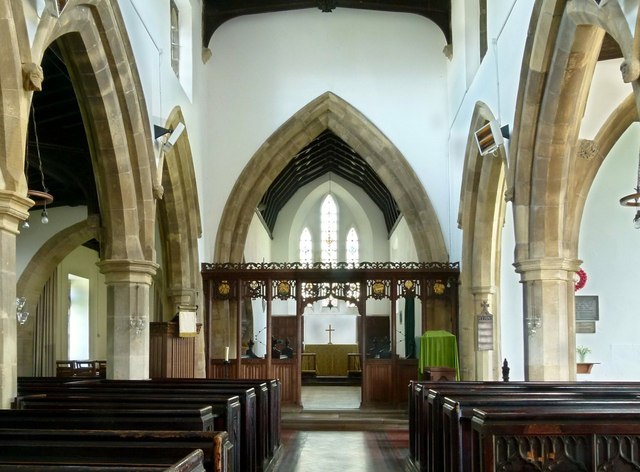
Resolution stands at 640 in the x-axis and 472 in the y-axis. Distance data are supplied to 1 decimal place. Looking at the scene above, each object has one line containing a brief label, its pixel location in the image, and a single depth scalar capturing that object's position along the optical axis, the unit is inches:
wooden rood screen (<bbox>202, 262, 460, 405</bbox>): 522.9
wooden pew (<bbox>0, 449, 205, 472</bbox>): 90.4
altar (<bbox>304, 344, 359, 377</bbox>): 822.5
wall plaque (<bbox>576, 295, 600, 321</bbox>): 454.3
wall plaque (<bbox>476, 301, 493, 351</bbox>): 443.2
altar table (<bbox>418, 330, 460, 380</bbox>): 486.6
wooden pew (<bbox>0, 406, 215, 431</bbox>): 157.5
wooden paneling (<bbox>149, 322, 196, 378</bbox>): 426.6
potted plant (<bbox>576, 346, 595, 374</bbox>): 439.2
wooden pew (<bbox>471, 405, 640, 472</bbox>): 155.0
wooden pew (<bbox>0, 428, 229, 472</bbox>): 116.1
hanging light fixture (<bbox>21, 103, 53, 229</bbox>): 269.9
